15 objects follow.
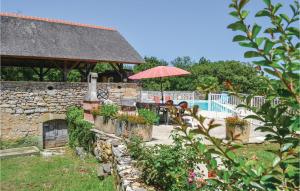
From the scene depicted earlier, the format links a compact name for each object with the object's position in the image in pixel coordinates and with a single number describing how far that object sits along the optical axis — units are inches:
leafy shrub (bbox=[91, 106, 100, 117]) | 457.9
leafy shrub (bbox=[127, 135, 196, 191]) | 187.2
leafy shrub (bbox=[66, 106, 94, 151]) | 451.4
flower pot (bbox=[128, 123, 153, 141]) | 367.6
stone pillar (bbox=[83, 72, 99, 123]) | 495.5
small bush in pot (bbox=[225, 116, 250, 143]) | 366.5
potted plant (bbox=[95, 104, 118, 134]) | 417.1
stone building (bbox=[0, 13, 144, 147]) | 565.0
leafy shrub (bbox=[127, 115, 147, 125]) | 366.9
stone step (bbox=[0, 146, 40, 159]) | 471.4
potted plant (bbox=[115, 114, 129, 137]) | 380.0
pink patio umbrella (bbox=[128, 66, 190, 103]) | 523.5
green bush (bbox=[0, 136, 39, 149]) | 538.9
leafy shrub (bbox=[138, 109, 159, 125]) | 373.7
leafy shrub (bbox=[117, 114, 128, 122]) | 381.6
